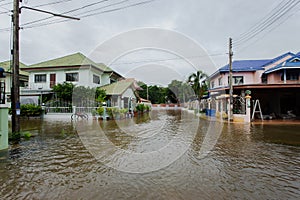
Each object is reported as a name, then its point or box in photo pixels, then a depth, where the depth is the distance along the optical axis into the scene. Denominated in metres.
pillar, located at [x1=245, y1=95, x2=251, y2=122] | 14.40
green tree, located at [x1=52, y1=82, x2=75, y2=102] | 19.00
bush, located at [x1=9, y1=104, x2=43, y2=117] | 17.92
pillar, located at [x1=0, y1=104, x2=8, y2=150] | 6.32
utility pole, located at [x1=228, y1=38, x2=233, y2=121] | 15.52
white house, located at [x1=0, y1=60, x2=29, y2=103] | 23.41
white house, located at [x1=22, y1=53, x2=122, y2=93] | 21.56
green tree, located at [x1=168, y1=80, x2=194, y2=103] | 53.69
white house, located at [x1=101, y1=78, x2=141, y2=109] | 20.91
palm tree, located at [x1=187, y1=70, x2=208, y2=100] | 29.33
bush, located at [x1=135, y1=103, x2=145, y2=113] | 24.39
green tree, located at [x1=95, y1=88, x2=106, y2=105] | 18.64
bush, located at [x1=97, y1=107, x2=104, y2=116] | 16.24
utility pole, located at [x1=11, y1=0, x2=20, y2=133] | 7.86
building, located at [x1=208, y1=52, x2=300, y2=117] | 17.69
